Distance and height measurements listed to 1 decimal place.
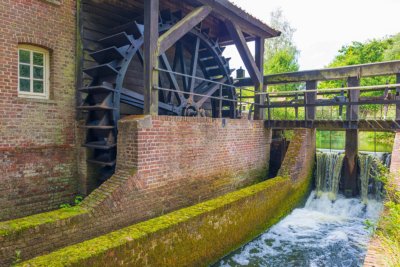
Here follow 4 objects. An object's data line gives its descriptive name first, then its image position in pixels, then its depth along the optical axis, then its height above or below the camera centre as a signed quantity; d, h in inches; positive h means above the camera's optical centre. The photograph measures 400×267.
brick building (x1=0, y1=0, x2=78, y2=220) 182.5 +13.8
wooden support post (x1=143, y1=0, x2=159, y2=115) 194.2 +48.6
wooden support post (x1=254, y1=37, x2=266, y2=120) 316.8 +53.8
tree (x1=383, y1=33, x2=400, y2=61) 826.7 +229.2
